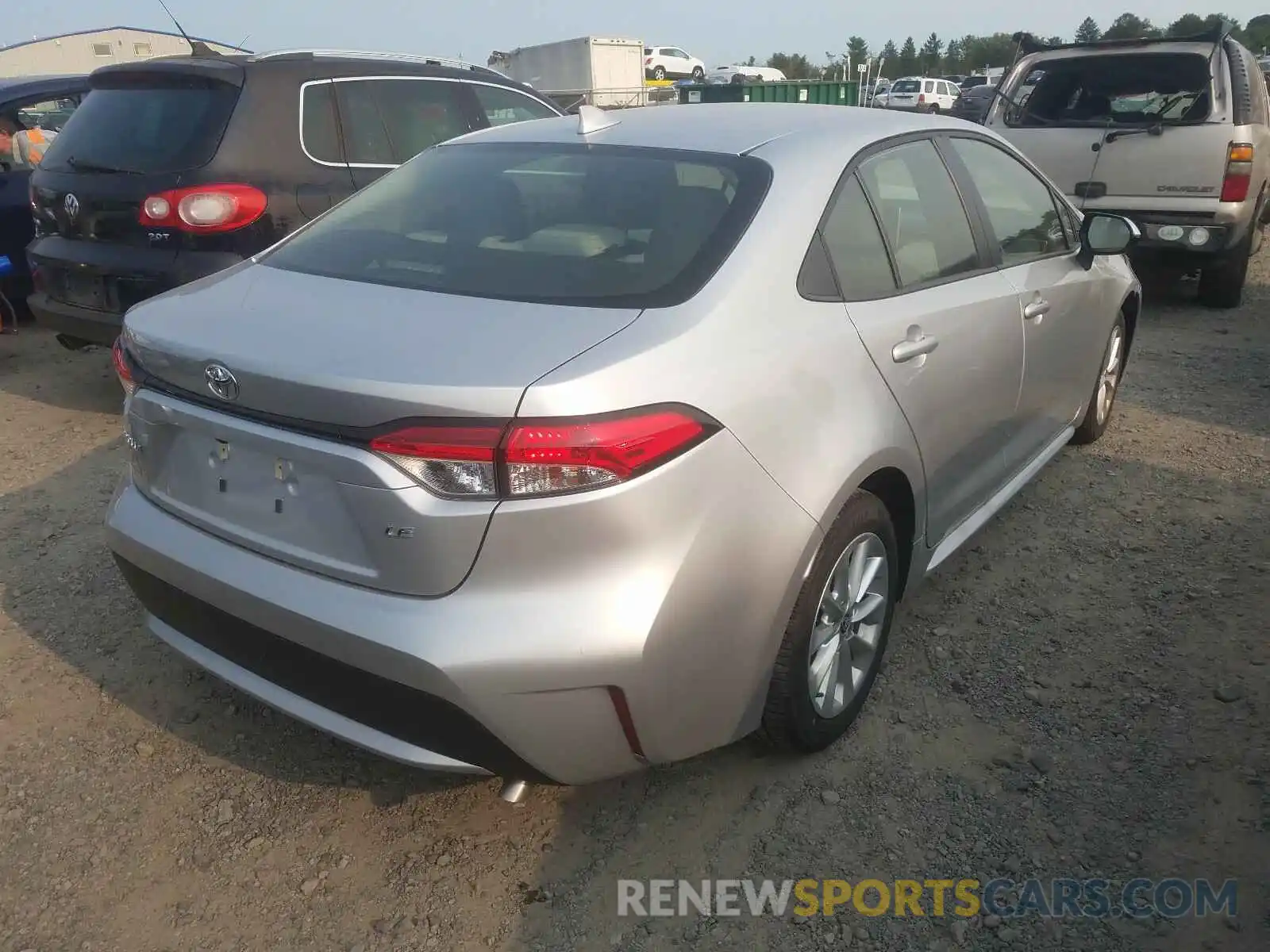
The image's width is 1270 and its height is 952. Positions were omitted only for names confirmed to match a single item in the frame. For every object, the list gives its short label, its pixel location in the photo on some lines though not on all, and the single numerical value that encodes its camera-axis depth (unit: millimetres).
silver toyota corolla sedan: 1892
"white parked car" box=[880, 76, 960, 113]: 34375
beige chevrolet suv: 6793
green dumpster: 23938
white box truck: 29484
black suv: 4562
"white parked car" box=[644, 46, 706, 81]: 39656
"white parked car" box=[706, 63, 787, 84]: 42441
